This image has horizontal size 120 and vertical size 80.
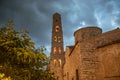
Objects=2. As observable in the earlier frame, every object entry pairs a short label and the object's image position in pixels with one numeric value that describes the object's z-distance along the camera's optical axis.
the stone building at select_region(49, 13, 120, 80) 7.84
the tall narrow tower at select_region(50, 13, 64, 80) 22.31
